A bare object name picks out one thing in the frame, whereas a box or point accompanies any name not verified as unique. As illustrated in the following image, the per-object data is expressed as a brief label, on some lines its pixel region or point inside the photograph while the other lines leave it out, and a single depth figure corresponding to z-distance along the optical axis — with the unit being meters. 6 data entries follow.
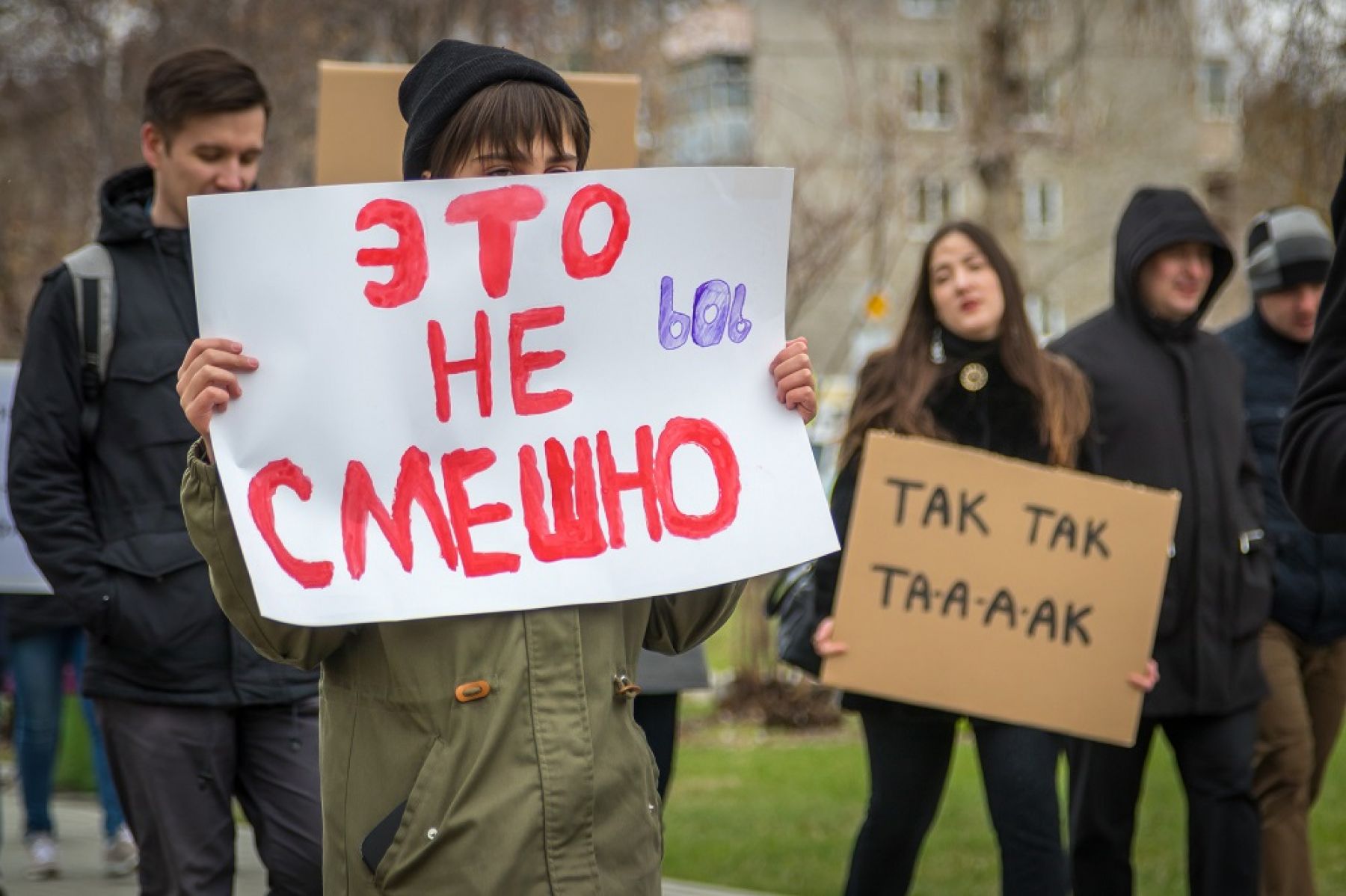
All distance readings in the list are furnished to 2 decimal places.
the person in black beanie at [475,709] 4.85
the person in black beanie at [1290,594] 10.90
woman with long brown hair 9.59
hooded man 10.26
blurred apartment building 26.47
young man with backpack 7.35
